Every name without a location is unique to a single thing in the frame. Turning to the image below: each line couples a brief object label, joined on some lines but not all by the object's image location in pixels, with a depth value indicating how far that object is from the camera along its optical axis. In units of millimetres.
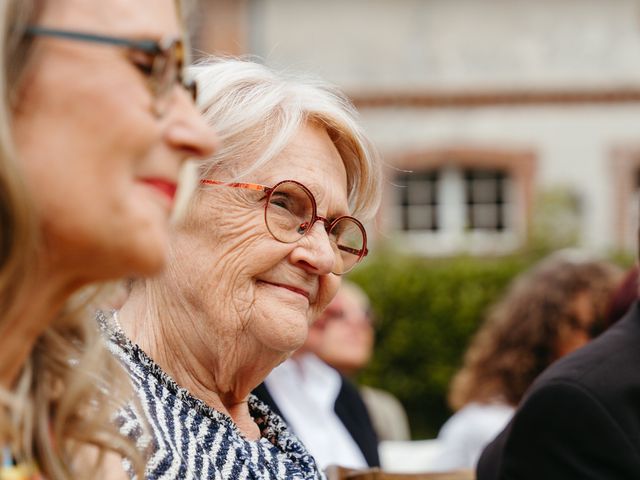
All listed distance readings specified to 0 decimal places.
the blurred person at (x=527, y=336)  4605
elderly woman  2172
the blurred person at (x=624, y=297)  3791
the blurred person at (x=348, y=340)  5473
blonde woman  1177
